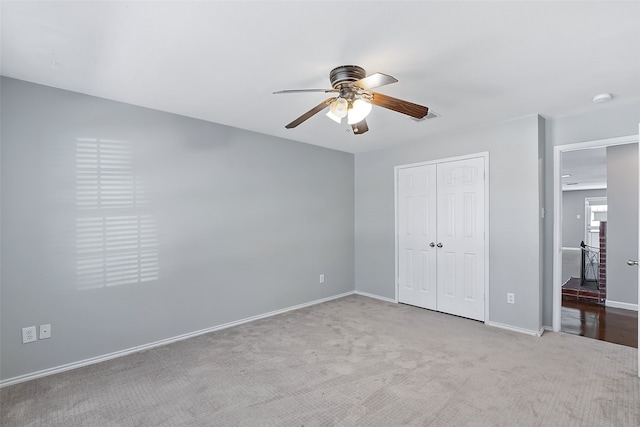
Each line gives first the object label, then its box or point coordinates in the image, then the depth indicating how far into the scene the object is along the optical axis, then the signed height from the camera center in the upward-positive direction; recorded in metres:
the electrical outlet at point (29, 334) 2.48 -0.93
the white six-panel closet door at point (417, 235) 4.27 -0.30
